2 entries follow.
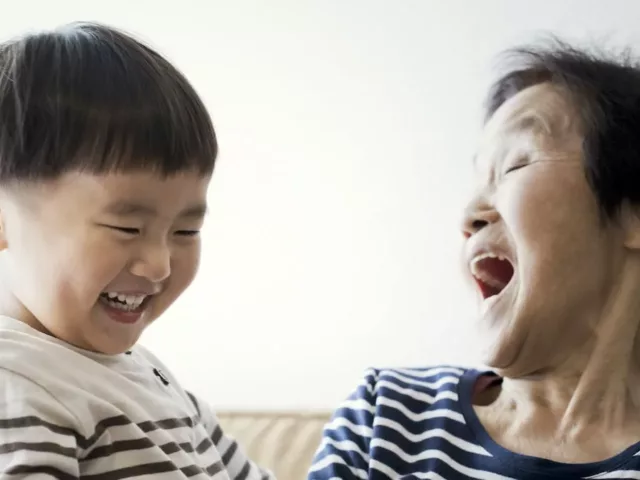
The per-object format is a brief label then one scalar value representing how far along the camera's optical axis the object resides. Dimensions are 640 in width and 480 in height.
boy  0.77
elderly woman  1.00
